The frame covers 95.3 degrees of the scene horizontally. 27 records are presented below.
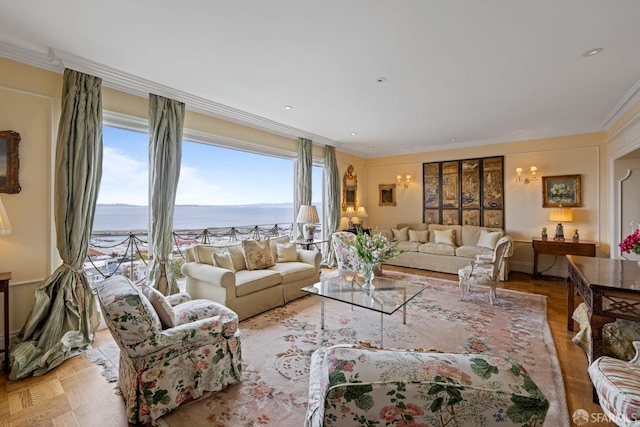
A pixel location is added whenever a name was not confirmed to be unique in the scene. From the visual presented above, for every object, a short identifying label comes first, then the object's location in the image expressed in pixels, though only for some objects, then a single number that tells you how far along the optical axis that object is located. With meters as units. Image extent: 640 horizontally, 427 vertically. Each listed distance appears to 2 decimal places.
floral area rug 1.96
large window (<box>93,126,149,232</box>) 3.39
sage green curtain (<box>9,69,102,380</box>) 2.64
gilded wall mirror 7.08
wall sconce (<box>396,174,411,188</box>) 7.16
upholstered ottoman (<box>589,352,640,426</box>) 1.11
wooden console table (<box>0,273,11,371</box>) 2.38
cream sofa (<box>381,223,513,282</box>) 5.57
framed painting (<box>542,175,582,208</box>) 5.25
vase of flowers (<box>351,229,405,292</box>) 3.28
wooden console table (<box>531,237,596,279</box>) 4.84
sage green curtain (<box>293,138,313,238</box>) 5.71
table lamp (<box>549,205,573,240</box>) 5.17
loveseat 3.39
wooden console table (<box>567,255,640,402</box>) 1.97
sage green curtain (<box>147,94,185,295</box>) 3.51
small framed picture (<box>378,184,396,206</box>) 7.44
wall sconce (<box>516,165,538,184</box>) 5.60
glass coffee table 2.83
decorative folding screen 6.02
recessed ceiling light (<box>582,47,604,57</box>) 2.54
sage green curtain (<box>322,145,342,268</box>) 6.39
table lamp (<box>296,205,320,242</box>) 5.21
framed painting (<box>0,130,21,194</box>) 2.59
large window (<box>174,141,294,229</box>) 4.31
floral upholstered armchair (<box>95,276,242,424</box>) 1.79
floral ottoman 0.73
